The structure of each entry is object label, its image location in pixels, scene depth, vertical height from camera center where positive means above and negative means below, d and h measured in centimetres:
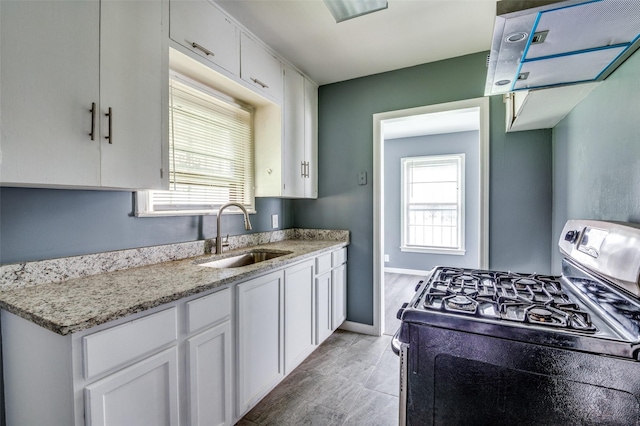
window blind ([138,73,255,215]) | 190 +42
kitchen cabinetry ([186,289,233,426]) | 127 -70
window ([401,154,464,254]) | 498 +7
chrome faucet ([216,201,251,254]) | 210 -15
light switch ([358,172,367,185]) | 288 +30
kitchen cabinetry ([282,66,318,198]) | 257 +69
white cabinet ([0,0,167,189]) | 99 +47
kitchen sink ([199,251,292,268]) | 206 -38
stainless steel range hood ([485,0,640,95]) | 77 +53
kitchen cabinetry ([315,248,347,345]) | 242 -75
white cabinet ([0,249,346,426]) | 92 -61
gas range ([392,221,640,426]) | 81 -44
